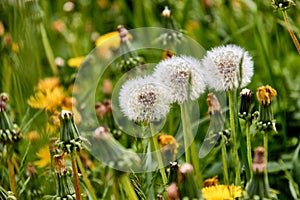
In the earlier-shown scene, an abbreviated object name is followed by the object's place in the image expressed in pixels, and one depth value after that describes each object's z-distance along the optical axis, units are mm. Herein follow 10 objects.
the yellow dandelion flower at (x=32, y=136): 1323
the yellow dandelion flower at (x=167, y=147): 1307
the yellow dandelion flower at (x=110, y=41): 1660
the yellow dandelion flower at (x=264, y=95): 1249
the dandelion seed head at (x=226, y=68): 1241
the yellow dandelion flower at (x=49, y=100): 1468
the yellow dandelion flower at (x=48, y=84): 1563
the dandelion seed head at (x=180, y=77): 1239
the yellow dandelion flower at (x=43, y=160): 1430
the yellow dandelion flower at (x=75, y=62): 1651
